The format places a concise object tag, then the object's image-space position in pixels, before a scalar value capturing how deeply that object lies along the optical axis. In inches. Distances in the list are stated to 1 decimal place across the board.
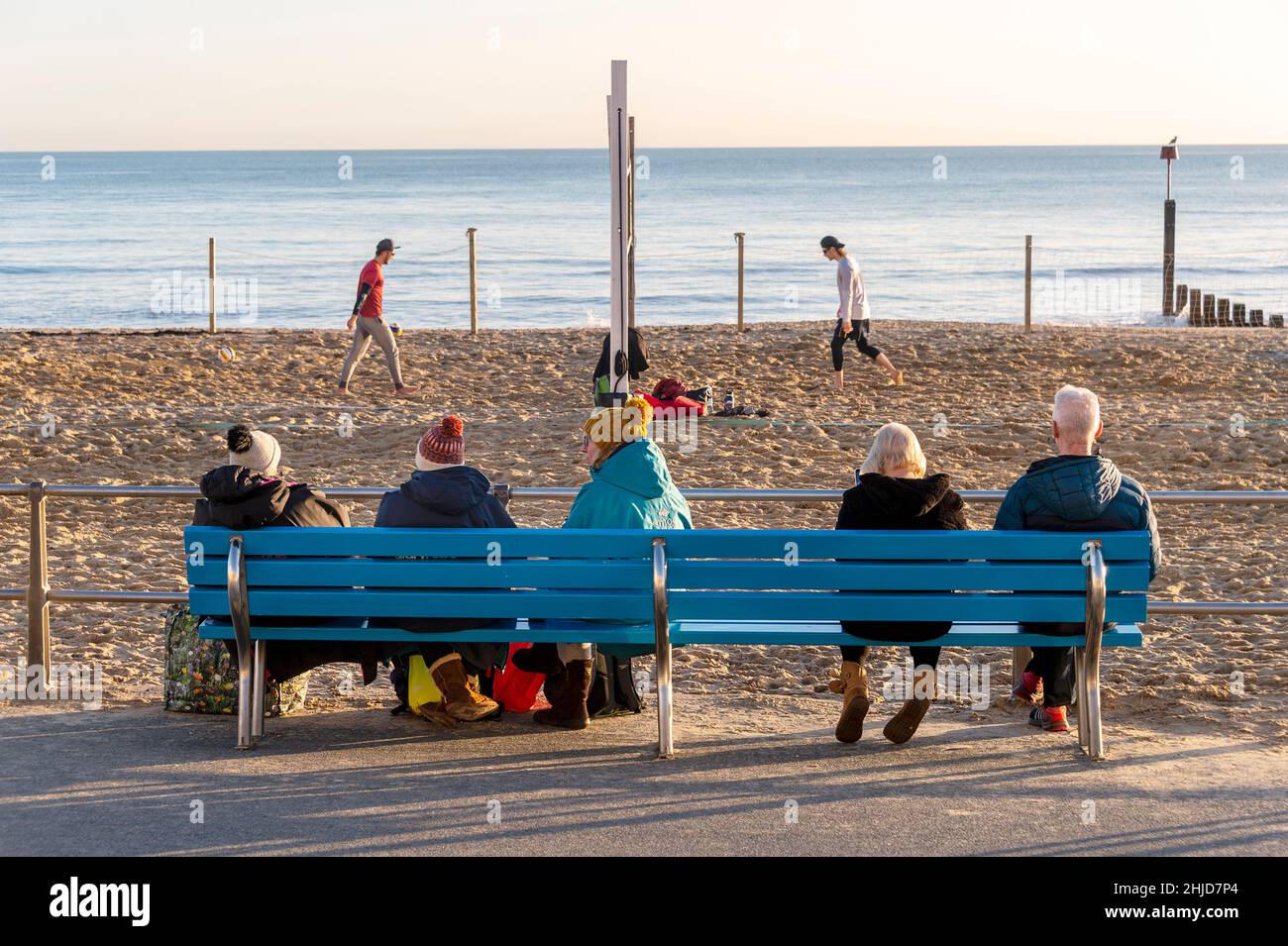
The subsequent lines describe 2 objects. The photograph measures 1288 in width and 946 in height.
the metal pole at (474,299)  796.3
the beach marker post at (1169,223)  1049.5
